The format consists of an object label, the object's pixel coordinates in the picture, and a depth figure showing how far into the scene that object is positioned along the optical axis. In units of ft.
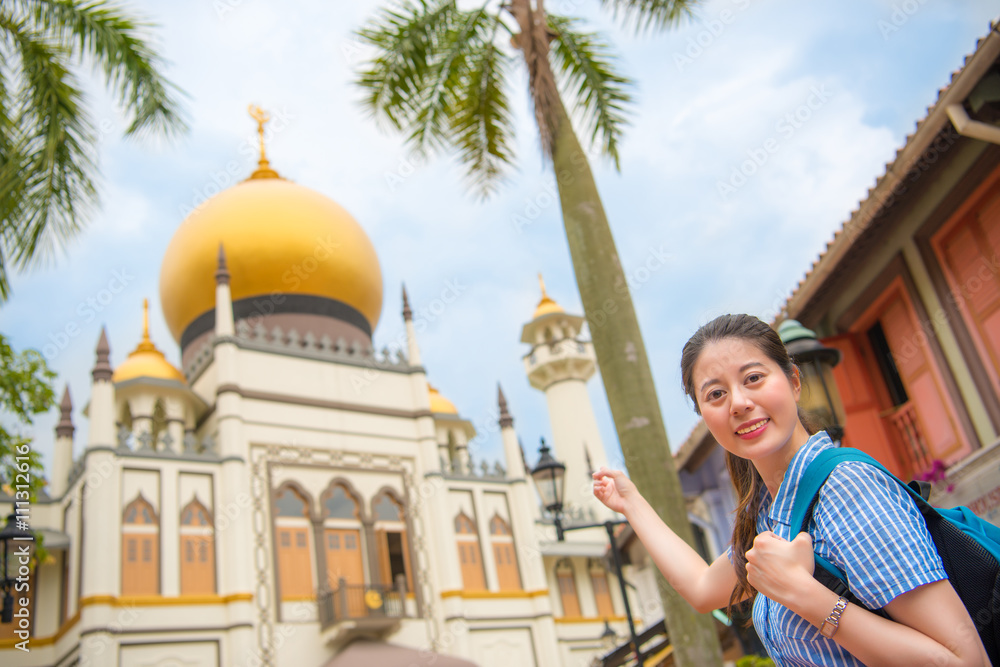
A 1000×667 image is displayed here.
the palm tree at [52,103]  28.94
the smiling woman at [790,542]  4.82
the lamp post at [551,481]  32.07
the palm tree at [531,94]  22.72
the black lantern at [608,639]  62.59
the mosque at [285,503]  52.34
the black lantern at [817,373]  20.10
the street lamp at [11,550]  28.55
